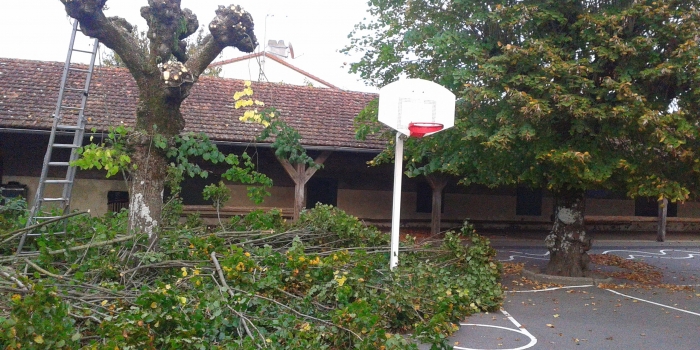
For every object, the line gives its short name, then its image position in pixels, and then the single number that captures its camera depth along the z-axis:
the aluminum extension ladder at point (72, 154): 7.76
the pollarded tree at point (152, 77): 7.51
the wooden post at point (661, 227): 20.89
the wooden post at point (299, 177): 15.98
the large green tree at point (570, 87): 9.44
